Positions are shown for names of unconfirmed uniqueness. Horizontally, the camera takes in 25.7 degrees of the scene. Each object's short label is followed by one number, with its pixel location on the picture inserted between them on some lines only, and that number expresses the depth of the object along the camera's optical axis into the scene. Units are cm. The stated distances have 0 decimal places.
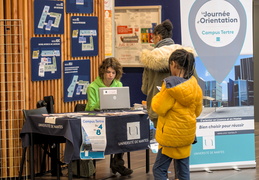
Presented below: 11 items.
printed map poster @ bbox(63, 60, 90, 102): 789
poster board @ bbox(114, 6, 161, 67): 1045
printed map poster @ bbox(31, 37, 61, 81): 732
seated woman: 717
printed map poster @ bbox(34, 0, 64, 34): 735
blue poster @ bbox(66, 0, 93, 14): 786
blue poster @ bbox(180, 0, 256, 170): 767
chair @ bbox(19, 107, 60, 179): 676
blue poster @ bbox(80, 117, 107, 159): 629
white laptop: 680
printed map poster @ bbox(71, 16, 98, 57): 796
